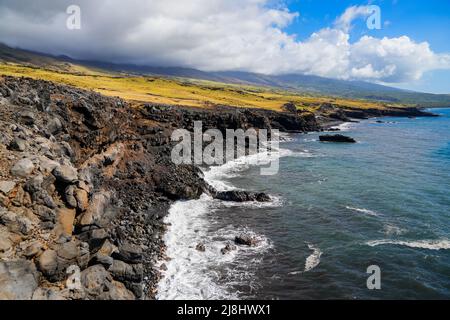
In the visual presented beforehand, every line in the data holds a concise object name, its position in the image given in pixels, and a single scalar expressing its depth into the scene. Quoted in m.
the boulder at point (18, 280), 16.55
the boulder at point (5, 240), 18.42
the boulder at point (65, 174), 23.77
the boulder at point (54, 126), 34.34
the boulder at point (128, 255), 24.62
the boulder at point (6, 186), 20.80
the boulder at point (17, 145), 24.49
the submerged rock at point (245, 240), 31.60
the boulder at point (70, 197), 23.67
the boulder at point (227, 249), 30.24
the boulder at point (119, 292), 20.25
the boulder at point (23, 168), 22.34
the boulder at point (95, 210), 23.80
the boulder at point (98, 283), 19.69
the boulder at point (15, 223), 19.50
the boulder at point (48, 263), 18.64
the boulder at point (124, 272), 22.67
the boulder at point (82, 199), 24.19
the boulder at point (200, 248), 30.58
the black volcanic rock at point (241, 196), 43.59
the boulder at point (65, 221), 21.51
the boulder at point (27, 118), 30.33
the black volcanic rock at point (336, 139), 95.50
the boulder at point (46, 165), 23.66
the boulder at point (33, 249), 18.78
